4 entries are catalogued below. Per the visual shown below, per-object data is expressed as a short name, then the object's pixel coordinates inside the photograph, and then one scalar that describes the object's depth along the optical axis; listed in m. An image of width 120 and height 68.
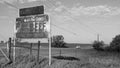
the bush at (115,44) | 18.51
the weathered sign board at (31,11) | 8.20
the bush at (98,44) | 22.26
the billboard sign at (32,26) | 8.03
